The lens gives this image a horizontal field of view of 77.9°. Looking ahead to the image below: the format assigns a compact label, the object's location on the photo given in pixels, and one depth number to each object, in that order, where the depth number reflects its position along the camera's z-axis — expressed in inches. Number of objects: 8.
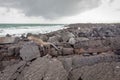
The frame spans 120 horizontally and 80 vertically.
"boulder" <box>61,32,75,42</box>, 155.0
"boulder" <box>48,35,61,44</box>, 154.0
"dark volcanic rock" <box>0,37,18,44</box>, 133.0
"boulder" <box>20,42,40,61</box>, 100.9
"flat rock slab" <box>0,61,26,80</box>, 86.3
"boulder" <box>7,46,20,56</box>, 109.9
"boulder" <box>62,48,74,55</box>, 113.6
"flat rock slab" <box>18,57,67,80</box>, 79.2
